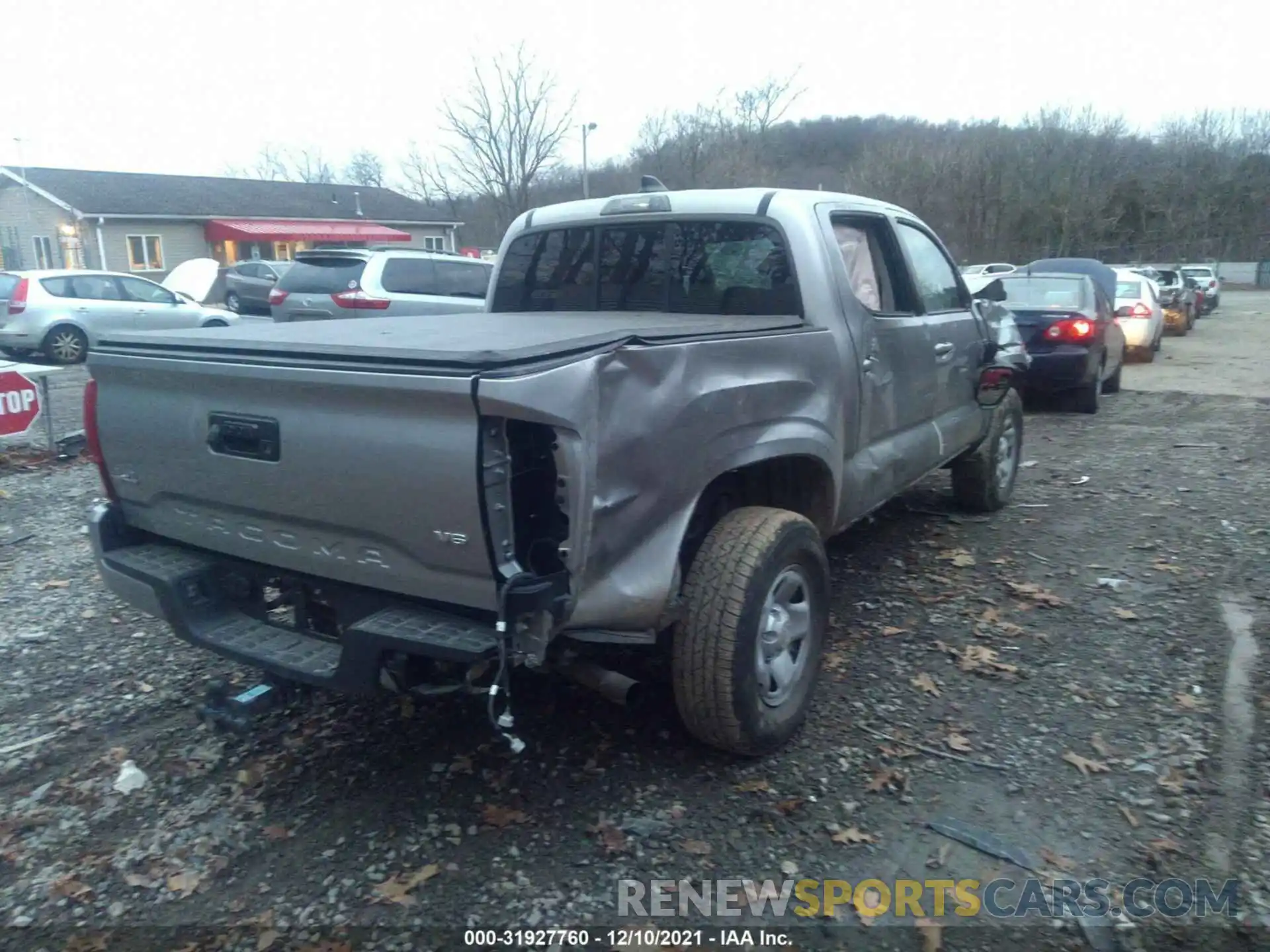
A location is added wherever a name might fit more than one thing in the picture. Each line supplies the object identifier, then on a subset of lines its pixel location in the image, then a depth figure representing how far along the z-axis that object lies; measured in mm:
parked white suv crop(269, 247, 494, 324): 11242
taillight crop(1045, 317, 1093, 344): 9898
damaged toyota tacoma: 2496
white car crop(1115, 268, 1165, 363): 15469
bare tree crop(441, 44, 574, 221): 32469
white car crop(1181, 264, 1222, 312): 30828
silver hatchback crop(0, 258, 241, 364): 15391
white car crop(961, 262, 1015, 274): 26750
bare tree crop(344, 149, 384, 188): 70812
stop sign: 7484
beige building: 34781
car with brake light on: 9922
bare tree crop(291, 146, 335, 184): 74375
